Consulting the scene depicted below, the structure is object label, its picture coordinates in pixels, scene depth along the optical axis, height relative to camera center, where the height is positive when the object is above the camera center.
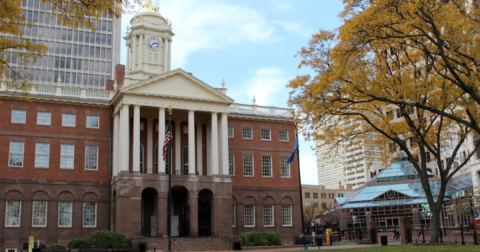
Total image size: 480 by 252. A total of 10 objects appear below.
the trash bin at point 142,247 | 38.28 -1.35
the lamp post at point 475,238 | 28.86 -1.11
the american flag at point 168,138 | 36.10 +6.02
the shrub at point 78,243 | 39.59 -0.98
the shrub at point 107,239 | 39.19 -0.72
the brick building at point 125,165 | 44.84 +5.66
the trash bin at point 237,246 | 40.50 -1.56
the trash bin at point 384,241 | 33.69 -1.27
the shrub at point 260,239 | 44.66 -1.19
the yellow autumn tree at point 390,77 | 22.61 +7.34
